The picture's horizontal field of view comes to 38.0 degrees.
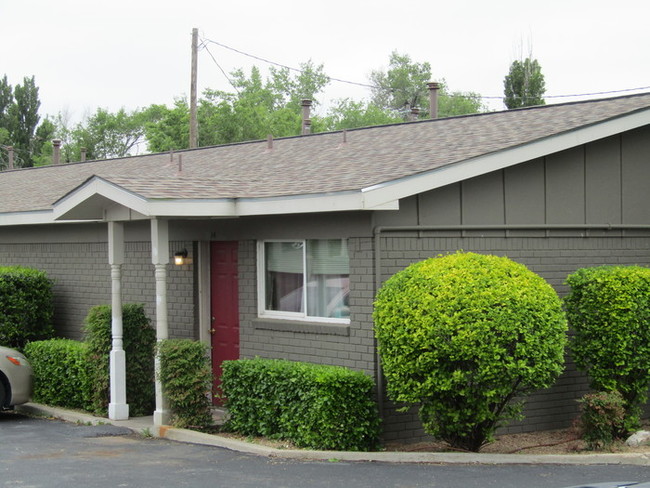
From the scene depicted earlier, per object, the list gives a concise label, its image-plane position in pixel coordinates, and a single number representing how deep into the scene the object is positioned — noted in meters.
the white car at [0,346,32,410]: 12.62
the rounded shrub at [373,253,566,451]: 8.96
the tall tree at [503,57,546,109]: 37.38
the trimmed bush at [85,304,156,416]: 12.25
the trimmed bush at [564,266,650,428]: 10.24
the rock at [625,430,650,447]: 10.23
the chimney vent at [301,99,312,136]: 23.20
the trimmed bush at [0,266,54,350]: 13.95
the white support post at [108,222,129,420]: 11.91
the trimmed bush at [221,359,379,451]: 9.62
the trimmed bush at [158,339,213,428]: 10.81
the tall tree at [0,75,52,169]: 53.12
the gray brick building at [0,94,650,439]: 10.32
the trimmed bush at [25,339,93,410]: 12.60
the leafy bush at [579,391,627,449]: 10.02
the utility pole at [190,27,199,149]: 30.92
